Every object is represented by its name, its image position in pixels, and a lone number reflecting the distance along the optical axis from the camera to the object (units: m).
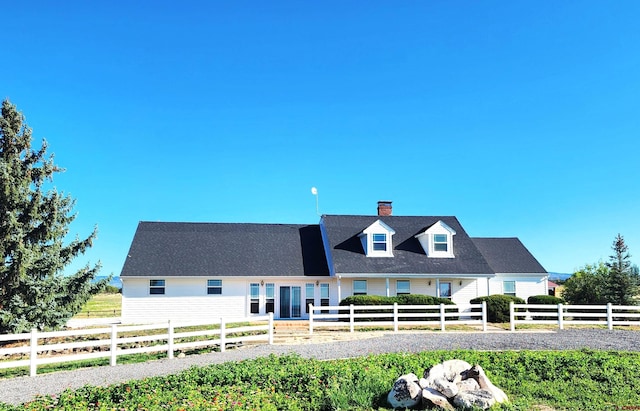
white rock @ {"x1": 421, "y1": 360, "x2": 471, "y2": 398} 7.50
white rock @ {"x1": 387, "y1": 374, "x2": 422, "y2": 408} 7.55
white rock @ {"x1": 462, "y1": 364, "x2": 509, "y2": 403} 7.62
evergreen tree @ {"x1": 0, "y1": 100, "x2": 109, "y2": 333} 16.20
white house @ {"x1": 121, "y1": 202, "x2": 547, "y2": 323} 25.11
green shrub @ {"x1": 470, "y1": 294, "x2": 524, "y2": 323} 22.23
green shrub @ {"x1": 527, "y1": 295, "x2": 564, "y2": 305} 24.45
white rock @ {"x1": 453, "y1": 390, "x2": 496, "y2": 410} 7.19
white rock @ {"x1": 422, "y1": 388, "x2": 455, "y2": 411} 7.28
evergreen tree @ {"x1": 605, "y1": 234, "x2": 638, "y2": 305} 26.67
